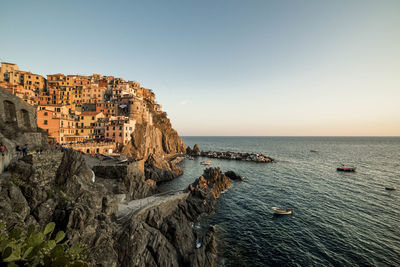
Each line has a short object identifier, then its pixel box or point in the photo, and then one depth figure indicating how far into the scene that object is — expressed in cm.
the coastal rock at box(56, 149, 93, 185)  2052
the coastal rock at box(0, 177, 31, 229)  1009
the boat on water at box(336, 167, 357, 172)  6358
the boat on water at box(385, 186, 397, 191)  4239
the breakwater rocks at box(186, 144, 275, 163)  8548
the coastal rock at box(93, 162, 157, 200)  3203
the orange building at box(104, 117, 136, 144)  6236
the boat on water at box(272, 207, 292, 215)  3025
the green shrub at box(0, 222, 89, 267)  554
